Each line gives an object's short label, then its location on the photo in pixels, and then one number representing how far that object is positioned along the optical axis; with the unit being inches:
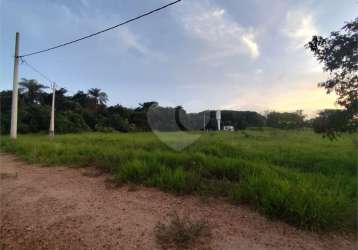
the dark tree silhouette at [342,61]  181.9
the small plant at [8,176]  164.2
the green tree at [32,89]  1171.9
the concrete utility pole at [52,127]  553.7
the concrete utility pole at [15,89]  404.5
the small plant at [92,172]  169.0
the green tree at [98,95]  1376.7
